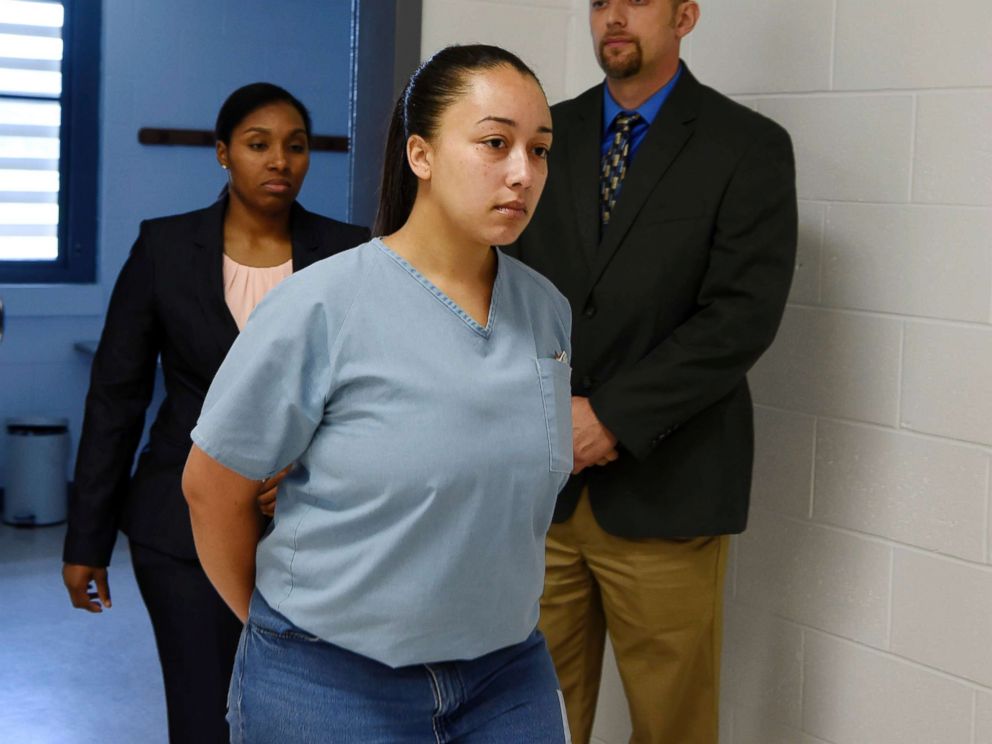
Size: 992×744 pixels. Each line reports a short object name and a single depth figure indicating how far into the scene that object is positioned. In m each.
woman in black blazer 2.26
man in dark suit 2.24
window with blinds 5.45
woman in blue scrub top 1.36
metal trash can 5.30
